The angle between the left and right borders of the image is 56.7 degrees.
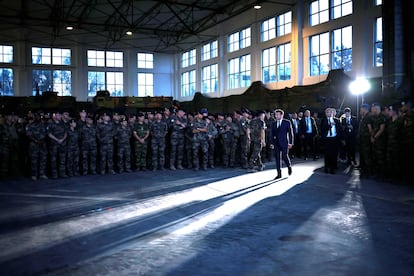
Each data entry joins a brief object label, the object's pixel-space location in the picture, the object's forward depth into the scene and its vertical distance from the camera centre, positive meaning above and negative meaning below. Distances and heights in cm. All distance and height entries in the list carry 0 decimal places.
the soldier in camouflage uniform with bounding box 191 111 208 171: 1152 -22
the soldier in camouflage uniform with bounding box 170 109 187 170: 1162 -19
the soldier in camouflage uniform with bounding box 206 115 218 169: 1177 -14
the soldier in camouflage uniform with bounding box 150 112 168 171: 1139 -21
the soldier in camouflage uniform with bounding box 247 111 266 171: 1069 -11
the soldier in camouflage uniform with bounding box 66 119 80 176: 1039 -44
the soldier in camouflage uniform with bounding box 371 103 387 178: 913 -29
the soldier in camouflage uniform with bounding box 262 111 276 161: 1352 -27
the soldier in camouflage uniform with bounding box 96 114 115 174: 1080 -21
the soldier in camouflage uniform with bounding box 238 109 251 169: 1162 -18
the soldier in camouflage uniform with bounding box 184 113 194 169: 1166 -26
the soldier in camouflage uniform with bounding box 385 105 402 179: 876 -33
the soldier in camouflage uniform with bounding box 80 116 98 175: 1065 -32
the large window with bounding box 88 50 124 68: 3244 +645
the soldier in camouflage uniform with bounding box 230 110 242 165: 1205 -9
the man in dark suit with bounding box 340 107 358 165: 1169 -3
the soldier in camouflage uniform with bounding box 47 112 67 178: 1012 -27
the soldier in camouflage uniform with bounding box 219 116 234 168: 1202 -21
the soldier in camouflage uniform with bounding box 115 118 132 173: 1105 -31
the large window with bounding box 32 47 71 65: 3048 +633
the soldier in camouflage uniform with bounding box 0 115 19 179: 1034 -37
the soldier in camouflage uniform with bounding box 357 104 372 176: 957 -30
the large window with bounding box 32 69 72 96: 3064 +435
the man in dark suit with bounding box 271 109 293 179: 927 -12
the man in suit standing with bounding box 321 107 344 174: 998 -17
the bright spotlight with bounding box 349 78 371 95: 1609 +190
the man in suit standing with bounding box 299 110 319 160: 1355 +2
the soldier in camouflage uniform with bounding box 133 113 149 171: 1127 -25
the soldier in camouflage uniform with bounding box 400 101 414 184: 849 -25
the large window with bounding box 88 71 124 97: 3241 +442
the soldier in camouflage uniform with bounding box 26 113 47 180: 1000 -31
